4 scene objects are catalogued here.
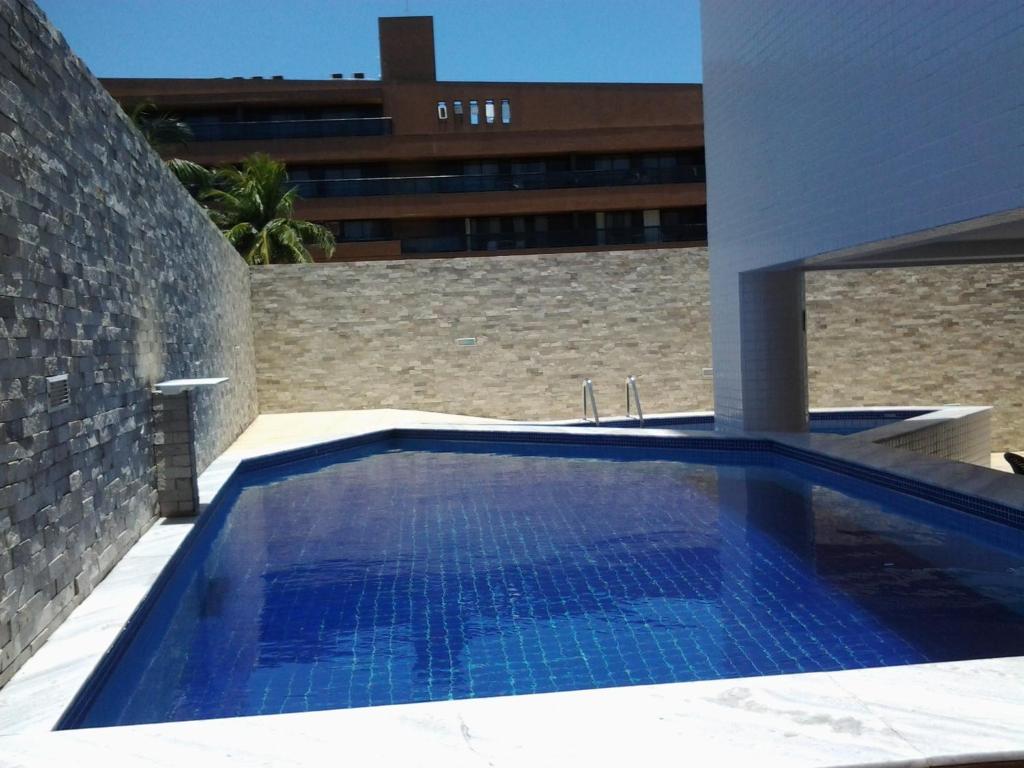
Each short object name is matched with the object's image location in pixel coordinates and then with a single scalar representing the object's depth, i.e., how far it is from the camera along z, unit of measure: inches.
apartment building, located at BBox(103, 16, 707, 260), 1167.6
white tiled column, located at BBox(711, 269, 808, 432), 454.6
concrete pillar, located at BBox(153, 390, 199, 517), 297.6
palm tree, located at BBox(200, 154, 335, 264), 845.8
